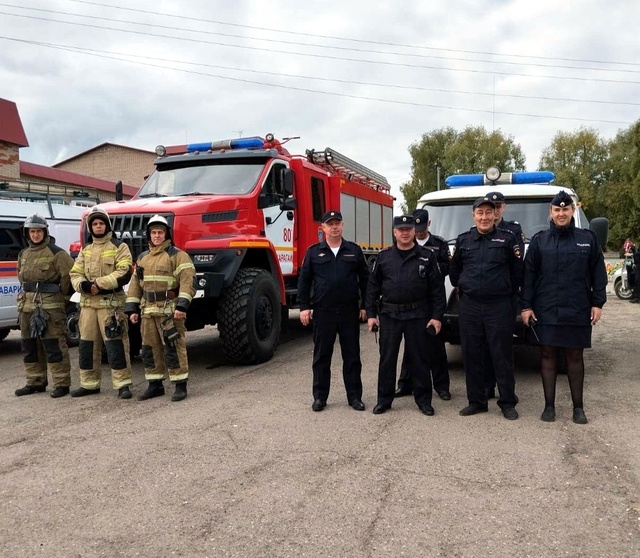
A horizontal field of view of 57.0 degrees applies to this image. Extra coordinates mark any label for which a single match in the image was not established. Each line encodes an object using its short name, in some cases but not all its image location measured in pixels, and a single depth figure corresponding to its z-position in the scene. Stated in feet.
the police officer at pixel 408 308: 16.24
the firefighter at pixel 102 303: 18.70
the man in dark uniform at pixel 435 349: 17.99
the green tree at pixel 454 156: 148.87
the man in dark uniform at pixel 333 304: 16.93
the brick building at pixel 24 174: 38.91
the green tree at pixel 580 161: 146.72
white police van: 21.61
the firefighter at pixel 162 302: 18.26
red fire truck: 21.70
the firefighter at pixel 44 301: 19.33
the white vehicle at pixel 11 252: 27.81
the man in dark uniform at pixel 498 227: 16.43
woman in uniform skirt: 15.29
